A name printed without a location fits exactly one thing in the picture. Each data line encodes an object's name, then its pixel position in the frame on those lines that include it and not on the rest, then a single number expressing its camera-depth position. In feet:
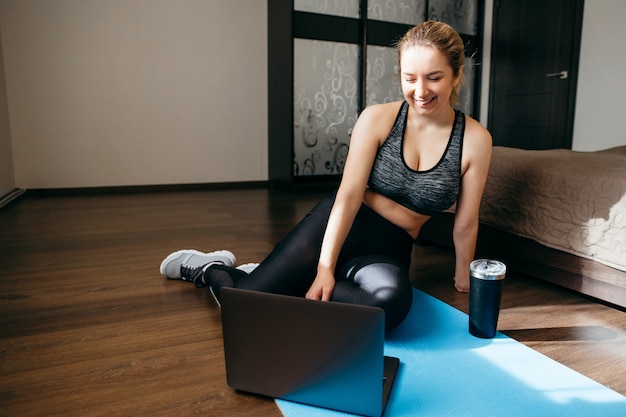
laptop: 2.94
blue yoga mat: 3.25
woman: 4.12
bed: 4.83
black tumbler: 4.16
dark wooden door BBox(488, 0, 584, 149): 12.61
